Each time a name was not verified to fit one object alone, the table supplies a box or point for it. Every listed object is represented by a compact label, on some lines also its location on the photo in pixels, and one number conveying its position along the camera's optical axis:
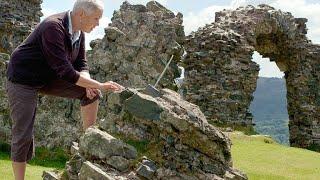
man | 6.19
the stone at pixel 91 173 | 6.08
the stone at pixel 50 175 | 6.99
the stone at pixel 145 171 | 6.20
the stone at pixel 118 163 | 6.32
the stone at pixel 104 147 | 6.41
